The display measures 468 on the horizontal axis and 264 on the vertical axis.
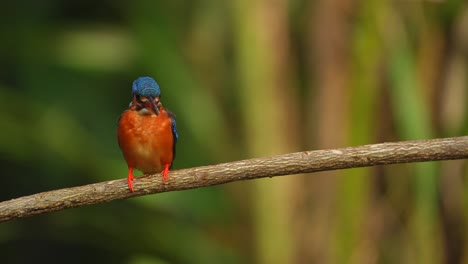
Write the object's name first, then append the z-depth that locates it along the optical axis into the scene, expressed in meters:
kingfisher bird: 8.01
